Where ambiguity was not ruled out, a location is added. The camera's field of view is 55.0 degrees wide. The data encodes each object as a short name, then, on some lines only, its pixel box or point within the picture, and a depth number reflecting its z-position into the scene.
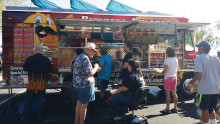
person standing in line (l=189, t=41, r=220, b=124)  3.85
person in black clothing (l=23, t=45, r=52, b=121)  5.13
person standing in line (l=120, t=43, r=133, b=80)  5.46
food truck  6.58
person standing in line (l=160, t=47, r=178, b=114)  5.63
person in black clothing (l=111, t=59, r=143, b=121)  4.31
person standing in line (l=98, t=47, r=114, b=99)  5.98
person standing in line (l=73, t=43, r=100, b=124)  4.06
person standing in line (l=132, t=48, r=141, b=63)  6.25
